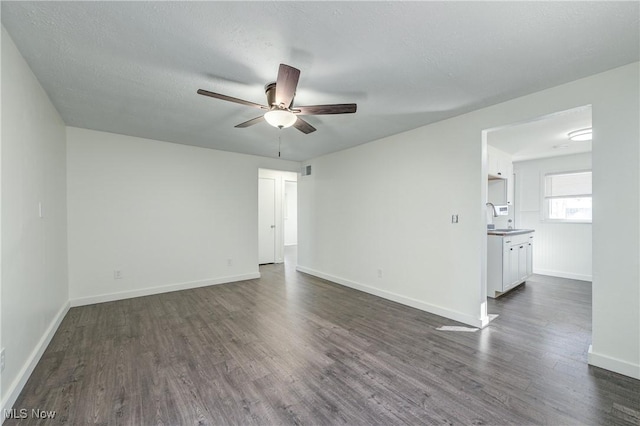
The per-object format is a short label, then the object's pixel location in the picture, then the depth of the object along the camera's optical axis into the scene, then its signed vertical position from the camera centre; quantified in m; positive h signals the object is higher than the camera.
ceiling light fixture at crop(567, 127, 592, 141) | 3.51 +1.04
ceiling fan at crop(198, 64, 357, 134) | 1.91 +0.85
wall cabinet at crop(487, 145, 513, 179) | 4.33 +0.80
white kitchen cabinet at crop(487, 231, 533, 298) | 3.95 -0.83
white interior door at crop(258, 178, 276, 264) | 6.61 -0.25
